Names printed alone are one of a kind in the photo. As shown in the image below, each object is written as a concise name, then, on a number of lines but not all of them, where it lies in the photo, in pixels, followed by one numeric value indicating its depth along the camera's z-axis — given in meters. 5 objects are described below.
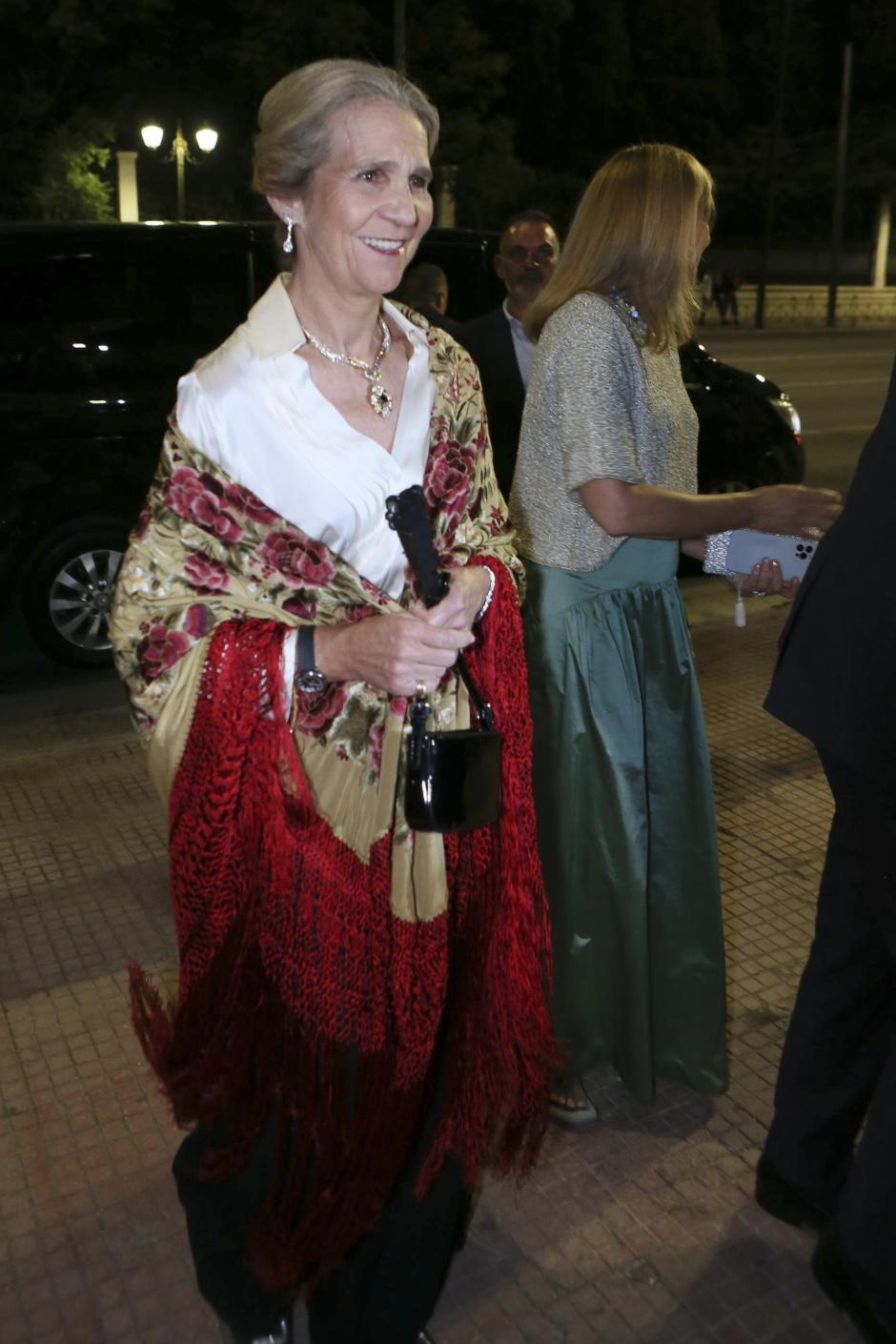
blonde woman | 2.52
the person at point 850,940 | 2.05
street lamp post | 19.94
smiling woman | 1.87
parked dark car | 5.80
